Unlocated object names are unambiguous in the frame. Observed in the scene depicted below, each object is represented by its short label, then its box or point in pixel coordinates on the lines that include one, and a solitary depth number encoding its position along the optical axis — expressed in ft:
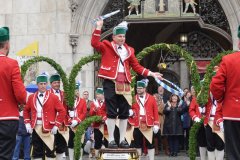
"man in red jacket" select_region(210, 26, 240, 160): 24.63
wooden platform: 31.65
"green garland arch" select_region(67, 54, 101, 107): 45.39
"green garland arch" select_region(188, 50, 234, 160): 41.81
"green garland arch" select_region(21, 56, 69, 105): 46.50
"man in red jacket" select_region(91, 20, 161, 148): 33.27
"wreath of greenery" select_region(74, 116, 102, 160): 45.16
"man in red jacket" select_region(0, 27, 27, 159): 25.84
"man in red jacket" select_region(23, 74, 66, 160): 39.81
